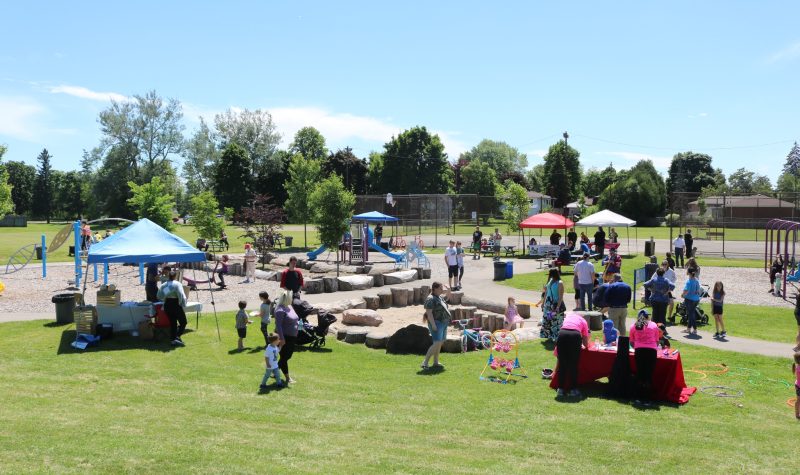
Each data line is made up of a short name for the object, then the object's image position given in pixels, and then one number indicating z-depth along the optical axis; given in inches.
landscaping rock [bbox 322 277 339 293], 831.1
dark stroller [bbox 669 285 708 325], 624.7
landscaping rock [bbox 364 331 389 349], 540.7
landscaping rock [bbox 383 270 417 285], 901.8
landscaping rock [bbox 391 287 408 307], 768.3
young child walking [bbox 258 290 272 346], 506.6
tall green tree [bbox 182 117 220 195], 3353.8
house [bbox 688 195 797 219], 2353.6
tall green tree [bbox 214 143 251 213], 3051.2
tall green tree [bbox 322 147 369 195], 3309.5
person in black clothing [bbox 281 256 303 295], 573.9
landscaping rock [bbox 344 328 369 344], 563.2
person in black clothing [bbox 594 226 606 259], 1194.0
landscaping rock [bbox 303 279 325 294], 815.1
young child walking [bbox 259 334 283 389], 402.3
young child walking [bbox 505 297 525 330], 579.2
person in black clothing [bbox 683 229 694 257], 1135.6
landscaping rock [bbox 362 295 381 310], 732.7
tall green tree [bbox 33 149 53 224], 4025.6
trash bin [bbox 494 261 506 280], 950.3
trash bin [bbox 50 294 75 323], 588.7
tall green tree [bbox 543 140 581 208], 3275.1
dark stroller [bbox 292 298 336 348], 535.5
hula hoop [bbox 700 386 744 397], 388.5
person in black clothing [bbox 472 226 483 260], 1295.5
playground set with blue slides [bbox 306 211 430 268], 1146.7
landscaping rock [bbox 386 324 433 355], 518.0
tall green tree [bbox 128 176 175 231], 1272.1
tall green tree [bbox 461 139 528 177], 4682.6
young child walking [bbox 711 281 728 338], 568.6
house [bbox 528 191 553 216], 3074.8
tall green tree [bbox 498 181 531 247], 1595.7
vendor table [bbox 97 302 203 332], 546.0
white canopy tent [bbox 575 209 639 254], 1261.1
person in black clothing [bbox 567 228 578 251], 1104.6
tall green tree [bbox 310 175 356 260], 1043.9
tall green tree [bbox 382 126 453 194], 3196.4
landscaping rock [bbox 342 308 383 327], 642.8
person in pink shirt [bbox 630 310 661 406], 368.5
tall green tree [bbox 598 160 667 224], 2763.3
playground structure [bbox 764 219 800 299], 803.1
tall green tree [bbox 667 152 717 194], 4188.0
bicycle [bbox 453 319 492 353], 530.0
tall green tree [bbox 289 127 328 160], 3865.7
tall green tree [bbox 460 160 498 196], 3550.7
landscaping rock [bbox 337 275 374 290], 845.8
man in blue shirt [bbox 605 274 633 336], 488.6
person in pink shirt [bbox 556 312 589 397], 384.2
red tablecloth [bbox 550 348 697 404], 375.6
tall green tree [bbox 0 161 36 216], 4015.8
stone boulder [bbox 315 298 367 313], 678.5
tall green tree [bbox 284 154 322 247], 1715.1
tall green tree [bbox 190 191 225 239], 1252.5
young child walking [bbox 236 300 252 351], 506.6
